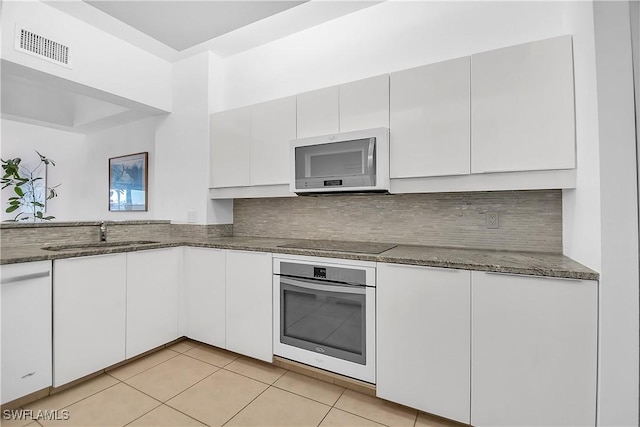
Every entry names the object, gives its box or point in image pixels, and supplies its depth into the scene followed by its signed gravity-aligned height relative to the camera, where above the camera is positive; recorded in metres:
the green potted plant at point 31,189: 4.79 +0.46
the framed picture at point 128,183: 3.66 +0.44
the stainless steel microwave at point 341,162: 1.89 +0.38
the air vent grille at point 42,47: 2.00 +1.24
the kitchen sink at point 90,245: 2.10 -0.24
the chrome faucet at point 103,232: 2.39 -0.14
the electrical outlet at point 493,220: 1.90 -0.03
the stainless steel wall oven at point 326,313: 1.70 -0.63
